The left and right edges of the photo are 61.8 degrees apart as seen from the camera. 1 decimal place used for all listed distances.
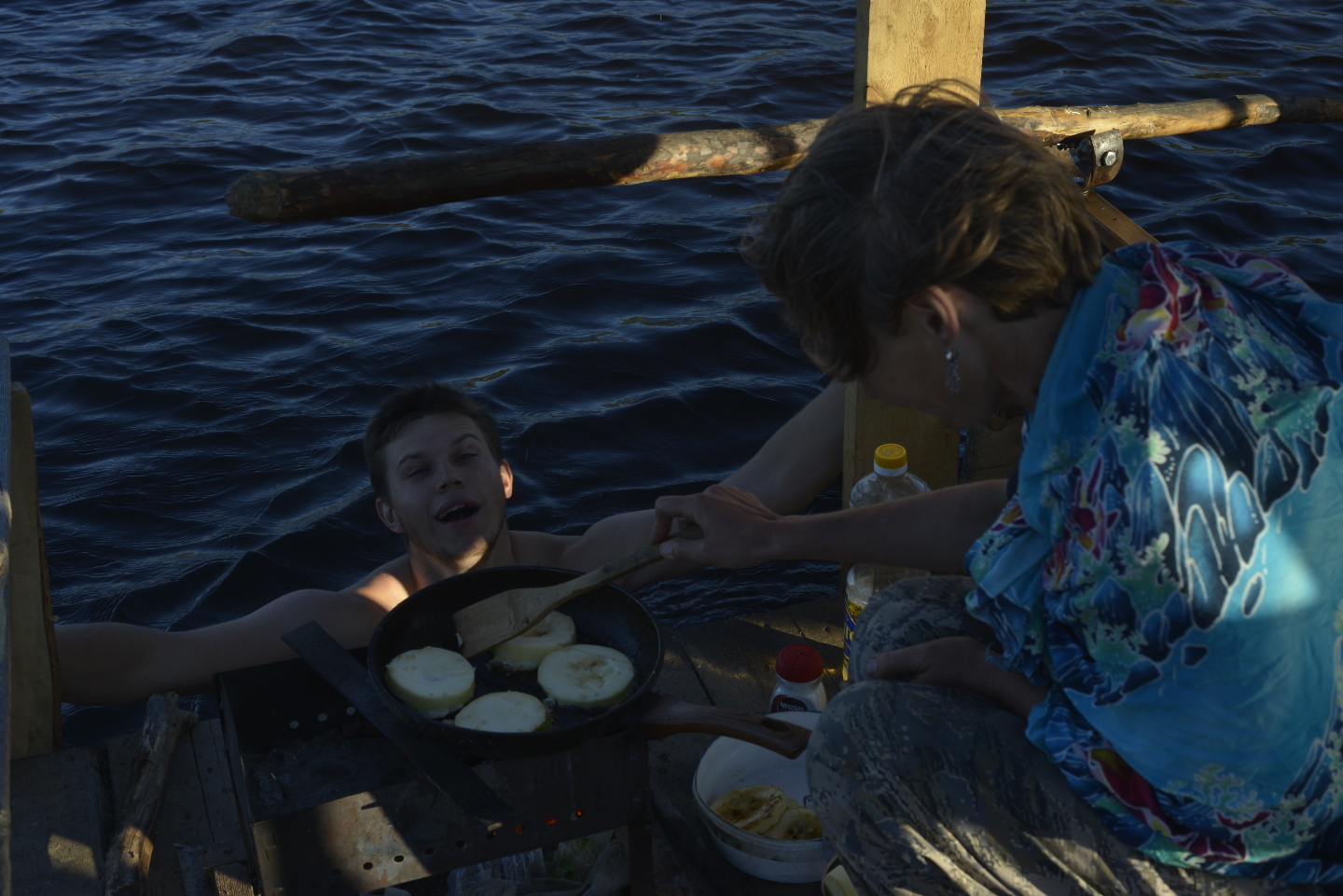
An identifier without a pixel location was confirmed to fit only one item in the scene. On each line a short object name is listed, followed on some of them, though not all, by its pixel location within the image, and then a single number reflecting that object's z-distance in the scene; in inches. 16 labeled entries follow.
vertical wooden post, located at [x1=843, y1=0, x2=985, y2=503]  104.3
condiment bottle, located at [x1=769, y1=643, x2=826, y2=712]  103.6
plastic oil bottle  110.2
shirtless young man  116.5
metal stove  75.5
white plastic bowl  89.7
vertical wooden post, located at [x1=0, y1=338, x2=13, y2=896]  49.7
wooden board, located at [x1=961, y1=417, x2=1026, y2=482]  136.6
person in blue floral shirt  55.6
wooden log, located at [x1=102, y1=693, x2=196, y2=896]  84.9
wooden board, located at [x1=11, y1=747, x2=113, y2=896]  88.1
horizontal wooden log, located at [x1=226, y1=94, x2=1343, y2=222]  99.8
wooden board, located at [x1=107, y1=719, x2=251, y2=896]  92.7
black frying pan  79.0
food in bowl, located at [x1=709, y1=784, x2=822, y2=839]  92.9
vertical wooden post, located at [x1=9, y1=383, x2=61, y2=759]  96.7
